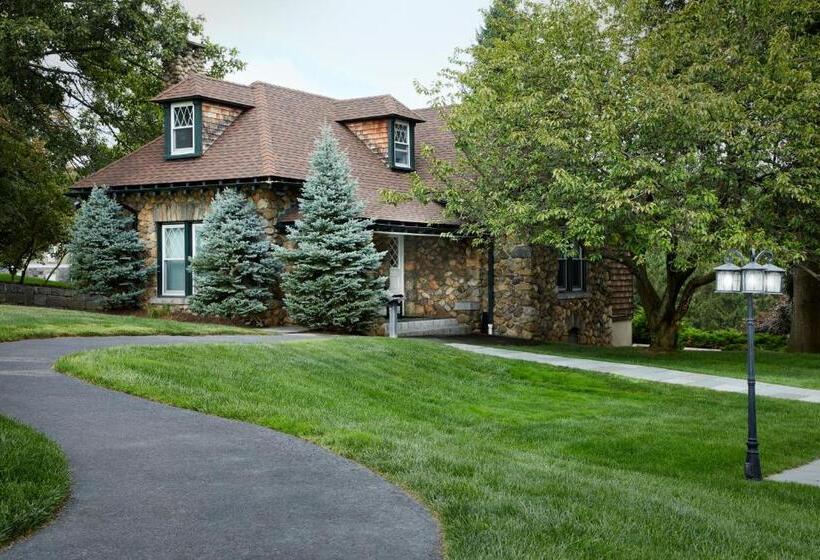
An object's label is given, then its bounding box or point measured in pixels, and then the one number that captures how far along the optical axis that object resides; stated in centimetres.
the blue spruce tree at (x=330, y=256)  1919
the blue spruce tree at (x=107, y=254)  2188
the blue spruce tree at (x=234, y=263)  1980
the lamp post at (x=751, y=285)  912
